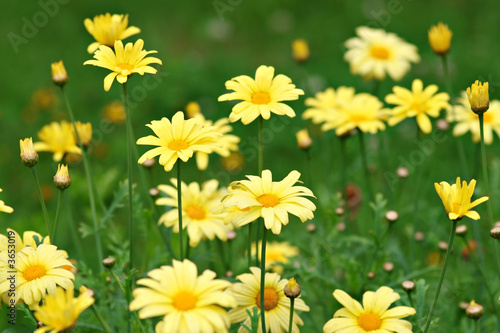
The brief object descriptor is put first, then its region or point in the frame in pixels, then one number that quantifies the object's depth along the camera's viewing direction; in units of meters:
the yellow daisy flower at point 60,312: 3.06
